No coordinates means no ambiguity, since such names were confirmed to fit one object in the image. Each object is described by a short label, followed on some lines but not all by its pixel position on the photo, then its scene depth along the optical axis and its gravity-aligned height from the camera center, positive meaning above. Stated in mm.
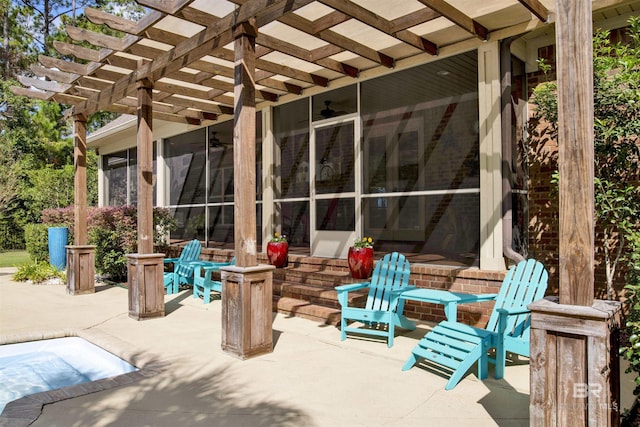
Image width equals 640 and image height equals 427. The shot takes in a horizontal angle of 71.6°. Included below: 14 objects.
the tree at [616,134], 3805 +715
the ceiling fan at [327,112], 6569 +1601
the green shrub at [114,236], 8109 -259
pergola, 2066 +1834
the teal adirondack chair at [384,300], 4152 -804
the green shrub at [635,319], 2092 -531
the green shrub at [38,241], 10414 -430
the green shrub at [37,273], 8562 -994
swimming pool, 3594 -1303
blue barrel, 9344 -494
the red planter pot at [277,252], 6512 -482
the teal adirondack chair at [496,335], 3188 -892
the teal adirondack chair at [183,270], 7230 -817
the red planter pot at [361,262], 5395 -530
